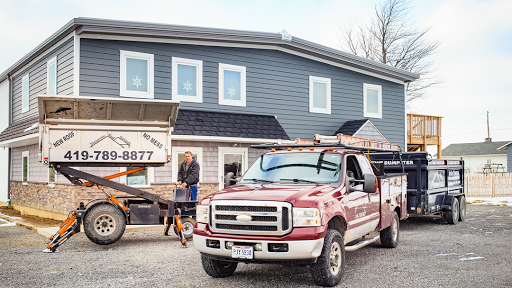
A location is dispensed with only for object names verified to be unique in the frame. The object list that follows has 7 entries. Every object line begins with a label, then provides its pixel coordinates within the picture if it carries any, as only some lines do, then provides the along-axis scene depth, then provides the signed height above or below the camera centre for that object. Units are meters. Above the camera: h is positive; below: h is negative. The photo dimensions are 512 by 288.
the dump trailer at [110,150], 9.18 +0.07
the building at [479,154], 57.66 -0.10
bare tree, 33.22 +7.78
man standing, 11.13 -0.50
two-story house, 13.93 +2.37
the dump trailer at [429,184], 11.59 -0.85
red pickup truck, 5.78 -0.84
